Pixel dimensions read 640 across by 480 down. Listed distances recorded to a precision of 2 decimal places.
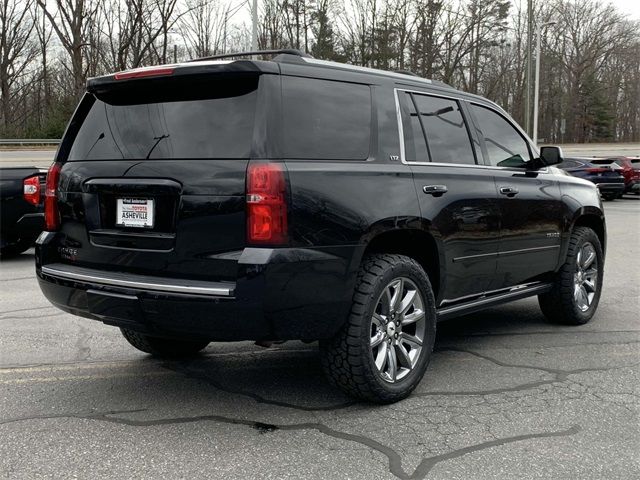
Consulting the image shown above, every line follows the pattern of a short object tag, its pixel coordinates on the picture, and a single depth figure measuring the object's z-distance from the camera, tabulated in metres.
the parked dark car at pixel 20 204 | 9.36
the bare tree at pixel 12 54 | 42.88
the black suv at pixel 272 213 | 3.19
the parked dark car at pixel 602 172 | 24.11
